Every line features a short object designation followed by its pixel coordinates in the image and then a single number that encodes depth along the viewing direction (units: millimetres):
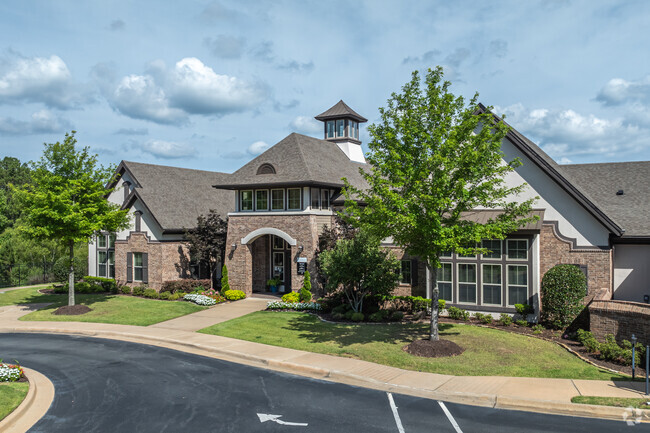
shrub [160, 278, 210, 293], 28906
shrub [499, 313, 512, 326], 19188
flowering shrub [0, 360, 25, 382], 13156
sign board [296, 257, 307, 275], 25391
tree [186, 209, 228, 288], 28969
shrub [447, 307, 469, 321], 20291
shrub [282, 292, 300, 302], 24766
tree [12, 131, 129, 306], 23891
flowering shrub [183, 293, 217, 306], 26109
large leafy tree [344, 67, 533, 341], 14852
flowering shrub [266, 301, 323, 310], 23953
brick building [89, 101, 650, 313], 19266
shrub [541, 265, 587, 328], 17859
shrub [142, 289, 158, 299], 28516
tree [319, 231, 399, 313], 21203
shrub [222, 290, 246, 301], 27094
